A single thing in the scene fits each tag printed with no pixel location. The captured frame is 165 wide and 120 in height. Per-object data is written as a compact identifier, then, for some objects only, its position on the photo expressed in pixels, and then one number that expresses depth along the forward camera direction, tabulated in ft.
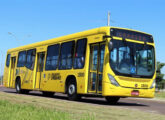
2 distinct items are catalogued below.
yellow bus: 46.21
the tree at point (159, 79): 188.71
